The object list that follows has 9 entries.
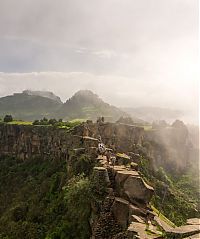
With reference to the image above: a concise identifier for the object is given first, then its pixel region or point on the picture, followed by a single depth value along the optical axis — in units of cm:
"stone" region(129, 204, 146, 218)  1983
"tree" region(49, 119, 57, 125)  8292
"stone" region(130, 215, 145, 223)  1887
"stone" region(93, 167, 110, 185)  2286
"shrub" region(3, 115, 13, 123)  9674
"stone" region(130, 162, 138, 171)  2669
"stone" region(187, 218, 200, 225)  1716
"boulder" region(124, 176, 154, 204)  2092
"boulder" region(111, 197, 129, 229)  2014
